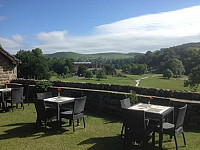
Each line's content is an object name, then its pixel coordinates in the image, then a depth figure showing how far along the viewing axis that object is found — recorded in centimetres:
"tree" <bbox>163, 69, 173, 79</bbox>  8949
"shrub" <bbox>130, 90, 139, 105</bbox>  719
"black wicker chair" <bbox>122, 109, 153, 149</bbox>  425
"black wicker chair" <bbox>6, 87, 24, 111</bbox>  791
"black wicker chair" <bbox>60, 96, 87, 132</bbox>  562
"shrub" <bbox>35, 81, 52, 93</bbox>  993
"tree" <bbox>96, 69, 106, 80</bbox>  9219
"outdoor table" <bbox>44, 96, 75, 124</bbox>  584
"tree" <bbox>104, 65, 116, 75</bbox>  11819
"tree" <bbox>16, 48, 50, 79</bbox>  5028
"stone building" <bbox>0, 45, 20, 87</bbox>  1151
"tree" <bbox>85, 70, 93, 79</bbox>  9656
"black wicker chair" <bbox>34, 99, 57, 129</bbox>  562
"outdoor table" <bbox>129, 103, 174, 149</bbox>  450
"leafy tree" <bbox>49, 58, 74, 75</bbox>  9694
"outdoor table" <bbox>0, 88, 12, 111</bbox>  823
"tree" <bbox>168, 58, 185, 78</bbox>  8832
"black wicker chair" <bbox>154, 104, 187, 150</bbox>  439
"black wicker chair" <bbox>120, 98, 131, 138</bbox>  535
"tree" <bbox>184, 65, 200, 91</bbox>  4464
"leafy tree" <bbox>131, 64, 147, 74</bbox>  11456
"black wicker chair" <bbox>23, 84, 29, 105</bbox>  983
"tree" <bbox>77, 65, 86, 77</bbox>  10356
